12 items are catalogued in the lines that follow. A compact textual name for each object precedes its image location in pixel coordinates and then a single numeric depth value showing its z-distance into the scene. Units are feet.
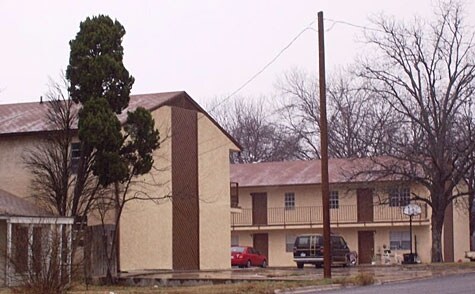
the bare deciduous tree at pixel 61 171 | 116.98
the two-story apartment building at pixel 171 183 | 130.31
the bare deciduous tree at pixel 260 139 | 259.80
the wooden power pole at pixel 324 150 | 97.81
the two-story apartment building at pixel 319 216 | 183.11
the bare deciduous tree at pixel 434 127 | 147.13
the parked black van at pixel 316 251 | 160.86
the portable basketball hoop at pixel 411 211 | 167.32
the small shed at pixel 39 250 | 70.54
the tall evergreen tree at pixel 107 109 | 111.24
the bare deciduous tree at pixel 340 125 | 227.20
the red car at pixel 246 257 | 169.37
